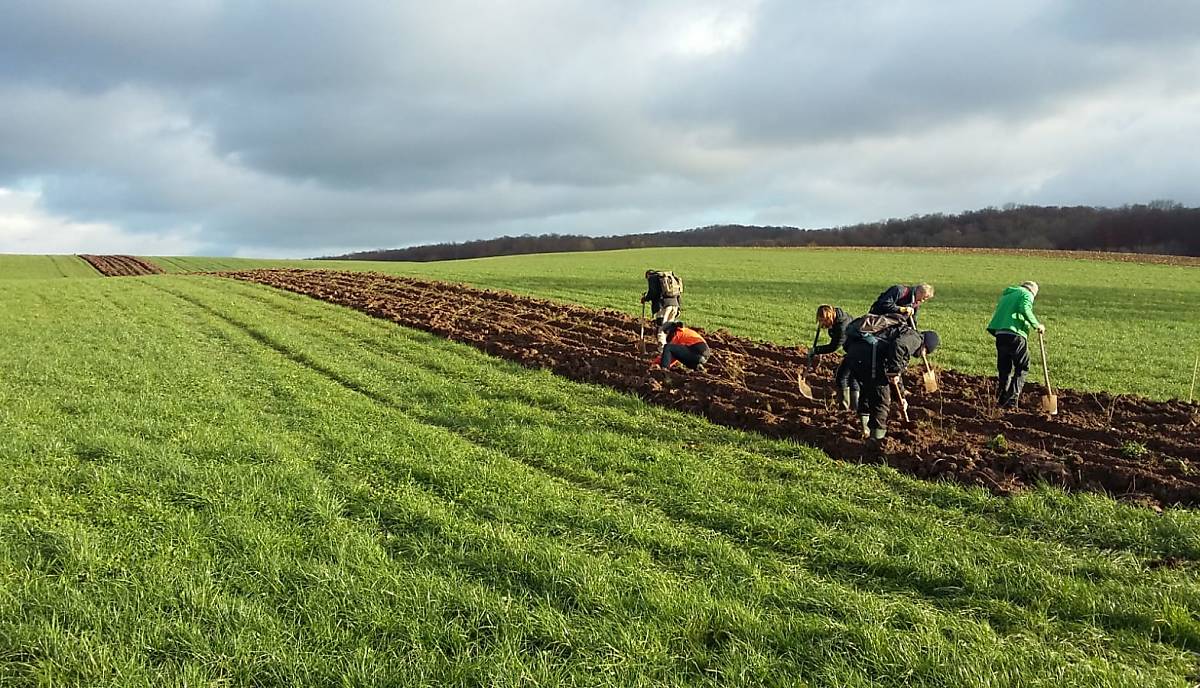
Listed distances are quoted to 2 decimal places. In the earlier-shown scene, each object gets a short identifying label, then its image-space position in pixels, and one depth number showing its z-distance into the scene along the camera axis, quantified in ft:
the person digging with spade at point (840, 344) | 26.11
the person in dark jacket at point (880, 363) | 23.86
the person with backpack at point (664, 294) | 42.57
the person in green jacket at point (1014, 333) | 32.12
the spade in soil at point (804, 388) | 28.32
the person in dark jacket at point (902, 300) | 28.07
